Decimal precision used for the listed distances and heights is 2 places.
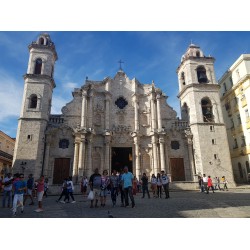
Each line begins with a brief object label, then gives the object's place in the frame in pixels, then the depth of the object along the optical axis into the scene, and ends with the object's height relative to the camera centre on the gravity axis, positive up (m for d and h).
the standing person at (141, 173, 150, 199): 14.37 +0.21
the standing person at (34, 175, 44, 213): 8.90 -0.10
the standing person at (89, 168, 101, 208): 9.75 +0.08
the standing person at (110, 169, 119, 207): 10.39 +0.03
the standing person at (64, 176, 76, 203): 11.81 -0.07
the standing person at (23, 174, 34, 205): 12.03 +0.09
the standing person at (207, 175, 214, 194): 17.20 +0.12
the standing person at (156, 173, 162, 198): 14.03 +0.17
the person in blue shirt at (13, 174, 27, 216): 7.85 -0.14
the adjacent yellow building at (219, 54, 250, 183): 27.15 +9.45
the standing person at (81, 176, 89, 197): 17.84 +0.00
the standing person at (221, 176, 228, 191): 20.29 +0.32
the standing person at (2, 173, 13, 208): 10.57 -0.10
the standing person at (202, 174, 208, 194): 17.42 +0.32
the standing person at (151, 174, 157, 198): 14.49 +0.08
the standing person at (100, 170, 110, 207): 9.98 -0.05
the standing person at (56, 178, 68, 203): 11.79 -0.15
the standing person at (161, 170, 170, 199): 13.10 +0.06
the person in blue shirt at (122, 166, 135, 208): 9.49 +0.15
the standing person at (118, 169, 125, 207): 10.03 -0.16
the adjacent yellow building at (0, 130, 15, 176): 30.28 +5.79
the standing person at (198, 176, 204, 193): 18.28 +0.14
